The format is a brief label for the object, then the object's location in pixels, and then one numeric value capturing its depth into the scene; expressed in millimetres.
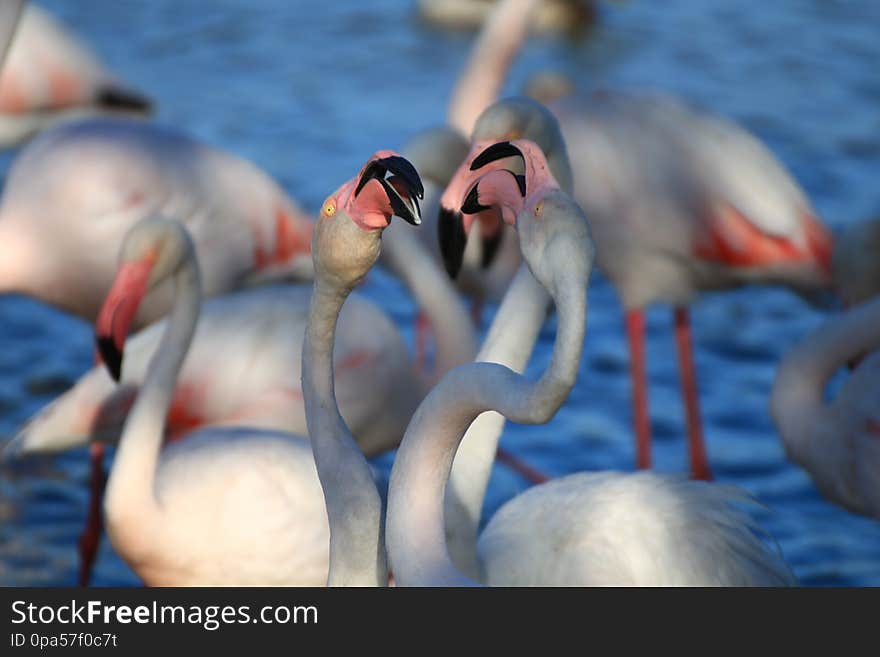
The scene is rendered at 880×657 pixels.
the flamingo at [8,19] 8758
